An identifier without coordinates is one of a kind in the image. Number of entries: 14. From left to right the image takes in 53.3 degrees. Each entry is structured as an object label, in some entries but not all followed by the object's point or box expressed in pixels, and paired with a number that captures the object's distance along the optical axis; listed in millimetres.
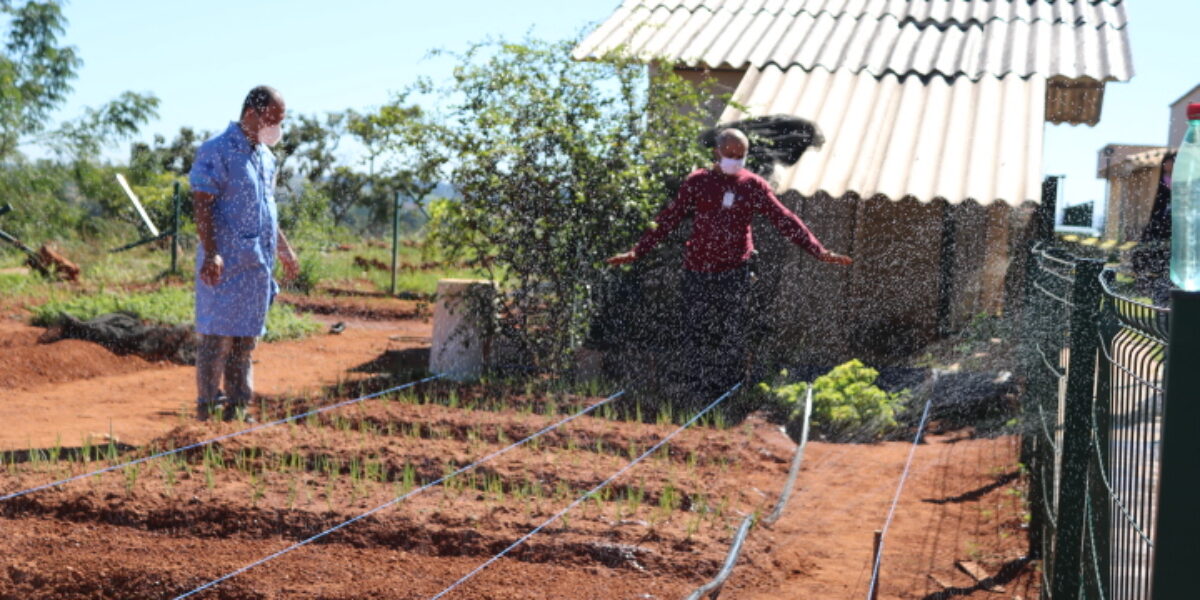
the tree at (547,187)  8141
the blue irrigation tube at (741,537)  3753
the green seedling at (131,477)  4624
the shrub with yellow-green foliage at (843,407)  7428
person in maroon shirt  7332
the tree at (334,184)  26406
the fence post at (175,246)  14544
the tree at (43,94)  19109
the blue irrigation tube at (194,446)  4610
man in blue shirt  5996
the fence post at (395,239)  15505
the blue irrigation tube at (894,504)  3710
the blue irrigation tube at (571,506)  3912
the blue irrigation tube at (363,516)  3799
